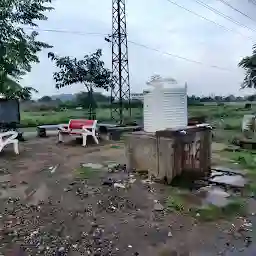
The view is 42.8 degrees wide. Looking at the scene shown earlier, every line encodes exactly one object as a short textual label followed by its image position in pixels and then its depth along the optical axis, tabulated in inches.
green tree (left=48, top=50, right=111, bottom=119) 537.2
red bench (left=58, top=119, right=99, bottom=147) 401.4
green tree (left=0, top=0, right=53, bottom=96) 380.2
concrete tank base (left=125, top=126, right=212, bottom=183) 215.3
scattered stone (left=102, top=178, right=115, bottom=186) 215.6
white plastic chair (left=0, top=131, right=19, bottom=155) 322.1
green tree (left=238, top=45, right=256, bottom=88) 731.2
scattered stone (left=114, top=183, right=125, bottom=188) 210.0
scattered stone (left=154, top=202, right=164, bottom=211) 173.0
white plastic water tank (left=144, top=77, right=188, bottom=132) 223.5
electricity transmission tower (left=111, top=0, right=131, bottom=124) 562.9
